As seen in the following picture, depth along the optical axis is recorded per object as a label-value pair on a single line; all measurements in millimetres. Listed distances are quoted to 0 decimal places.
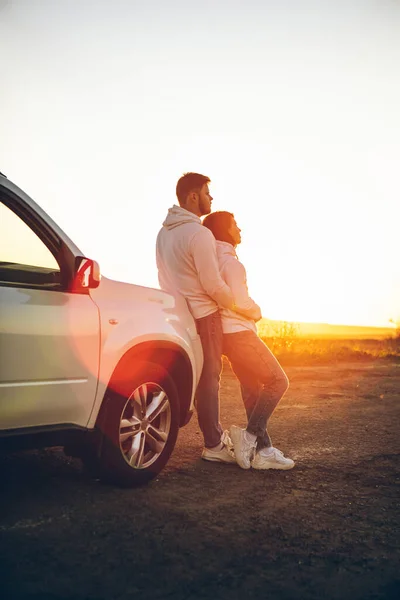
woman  5461
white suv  3867
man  5359
